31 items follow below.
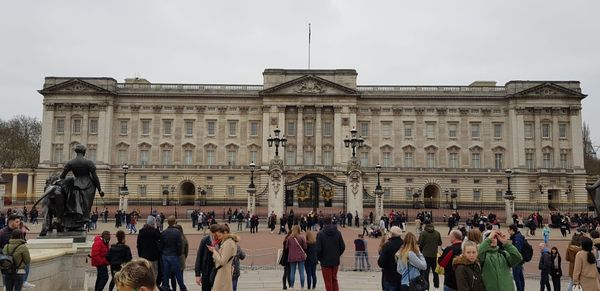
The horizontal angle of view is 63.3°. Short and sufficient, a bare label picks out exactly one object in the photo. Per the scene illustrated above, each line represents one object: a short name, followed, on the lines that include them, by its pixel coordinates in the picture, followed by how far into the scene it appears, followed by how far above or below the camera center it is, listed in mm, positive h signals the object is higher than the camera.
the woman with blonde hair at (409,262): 8102 -1140
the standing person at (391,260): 8867 -1218
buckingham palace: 60844 +7424
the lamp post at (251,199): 36478 -536
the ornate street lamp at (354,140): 33466 +3691
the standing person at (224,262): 8227 -1197
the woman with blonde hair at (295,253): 12344 -1534
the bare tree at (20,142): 76000 +7610
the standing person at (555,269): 12332 -1863
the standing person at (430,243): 11805 -1198
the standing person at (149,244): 11062 -1206
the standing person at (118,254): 10734 -1398
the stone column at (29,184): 68188 +767
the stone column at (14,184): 68500 +668
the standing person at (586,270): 8828 -1344
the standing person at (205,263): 9242 -1360
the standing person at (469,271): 6277 -986
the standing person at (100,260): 10852 -1563
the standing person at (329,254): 10984 -1381
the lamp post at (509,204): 39656 -765
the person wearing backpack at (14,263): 8594 -1296
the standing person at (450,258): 8070 -1082
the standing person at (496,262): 6512 -907
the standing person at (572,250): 10473 -1189
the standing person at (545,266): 12328 -1784
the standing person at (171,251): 10992 -1350
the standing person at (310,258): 12711 -1708
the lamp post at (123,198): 40809 -632
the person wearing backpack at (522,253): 12289 -1498
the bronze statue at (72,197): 12258 -182
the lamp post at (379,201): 36353 -616
